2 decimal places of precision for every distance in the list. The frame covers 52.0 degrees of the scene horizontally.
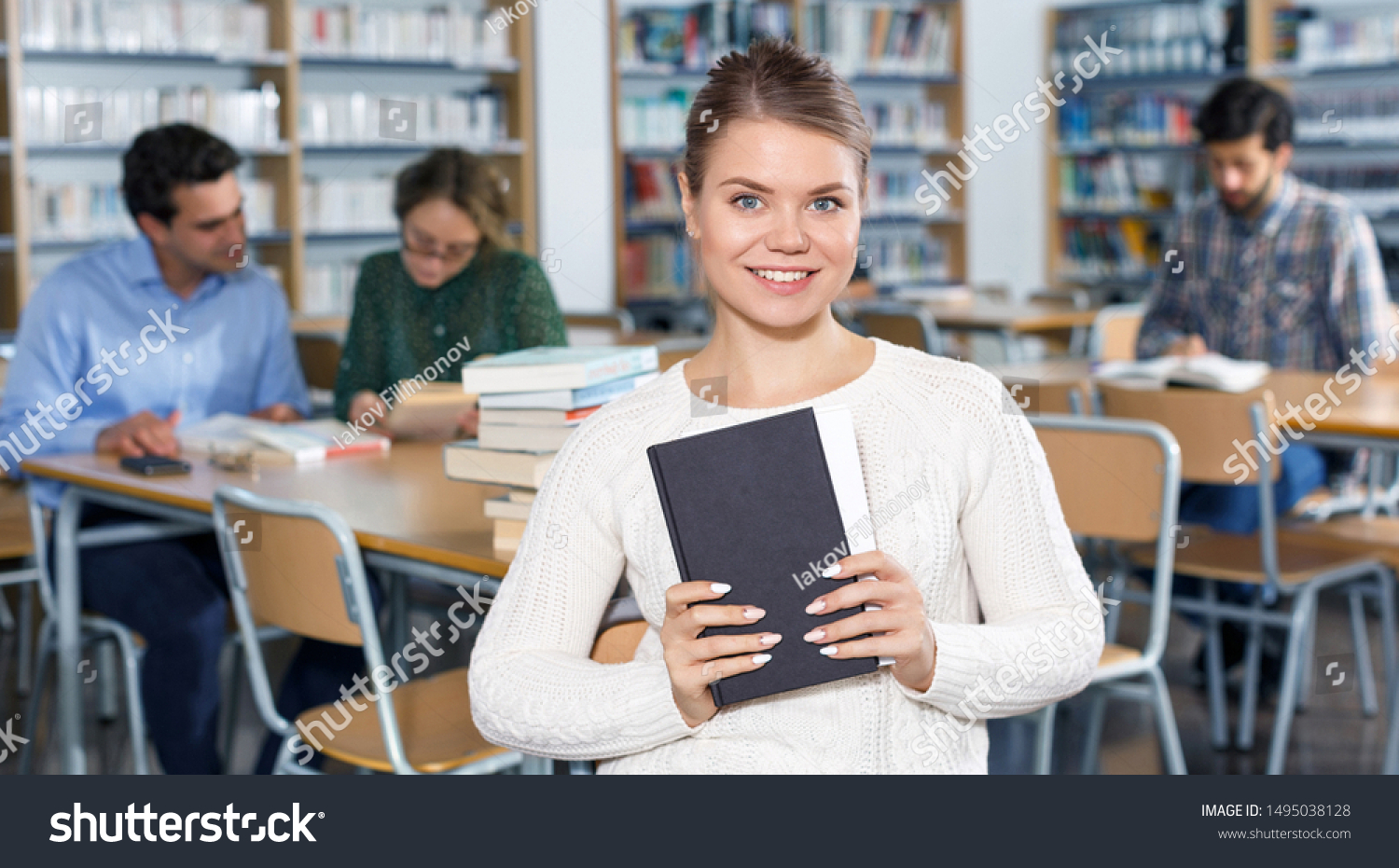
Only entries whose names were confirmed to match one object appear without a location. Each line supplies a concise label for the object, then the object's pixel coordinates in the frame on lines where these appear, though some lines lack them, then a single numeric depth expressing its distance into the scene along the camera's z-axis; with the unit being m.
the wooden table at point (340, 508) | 1.80
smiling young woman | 1.20
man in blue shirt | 2.37
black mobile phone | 2.26
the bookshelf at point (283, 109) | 5.06
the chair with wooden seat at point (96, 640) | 2.48
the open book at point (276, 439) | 2.37
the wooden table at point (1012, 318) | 5.07
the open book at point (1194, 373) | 2.80
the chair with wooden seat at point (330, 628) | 1.76
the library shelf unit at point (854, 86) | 6.39
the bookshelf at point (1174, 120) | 6.30
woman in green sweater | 2.68
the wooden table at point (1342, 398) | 2.53
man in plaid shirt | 3.30
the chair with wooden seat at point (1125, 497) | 2.21
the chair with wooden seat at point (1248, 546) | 2.63
